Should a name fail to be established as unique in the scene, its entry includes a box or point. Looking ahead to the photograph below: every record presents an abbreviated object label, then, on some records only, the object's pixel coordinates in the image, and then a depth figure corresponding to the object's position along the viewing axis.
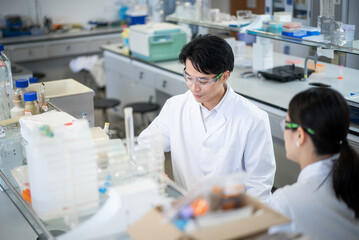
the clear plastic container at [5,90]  2.44
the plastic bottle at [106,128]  2.18
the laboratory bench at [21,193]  1.45
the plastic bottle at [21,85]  2.43
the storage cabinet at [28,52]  6.13
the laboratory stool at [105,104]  4.57
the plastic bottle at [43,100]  2.38
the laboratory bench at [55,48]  6.19
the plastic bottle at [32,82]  2.69
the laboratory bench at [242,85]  3.32
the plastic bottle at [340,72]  3.72
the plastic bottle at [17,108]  2.32
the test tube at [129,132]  1.44
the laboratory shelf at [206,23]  4.05
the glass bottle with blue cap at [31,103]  2.24
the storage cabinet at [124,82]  4.86
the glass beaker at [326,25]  3.33
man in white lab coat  2.07
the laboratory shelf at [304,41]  3.06
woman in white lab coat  1.42
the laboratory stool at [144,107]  4.39
